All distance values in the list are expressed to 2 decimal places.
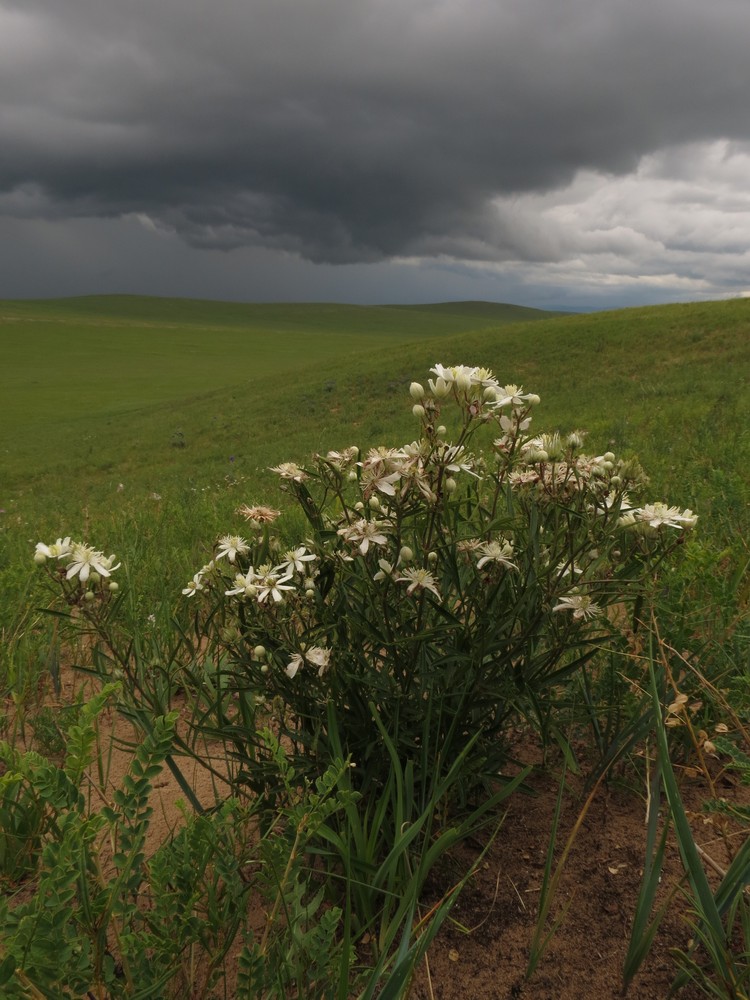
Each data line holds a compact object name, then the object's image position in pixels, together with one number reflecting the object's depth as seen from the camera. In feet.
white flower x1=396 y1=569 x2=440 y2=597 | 1.47
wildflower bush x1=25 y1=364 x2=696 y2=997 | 1.50
